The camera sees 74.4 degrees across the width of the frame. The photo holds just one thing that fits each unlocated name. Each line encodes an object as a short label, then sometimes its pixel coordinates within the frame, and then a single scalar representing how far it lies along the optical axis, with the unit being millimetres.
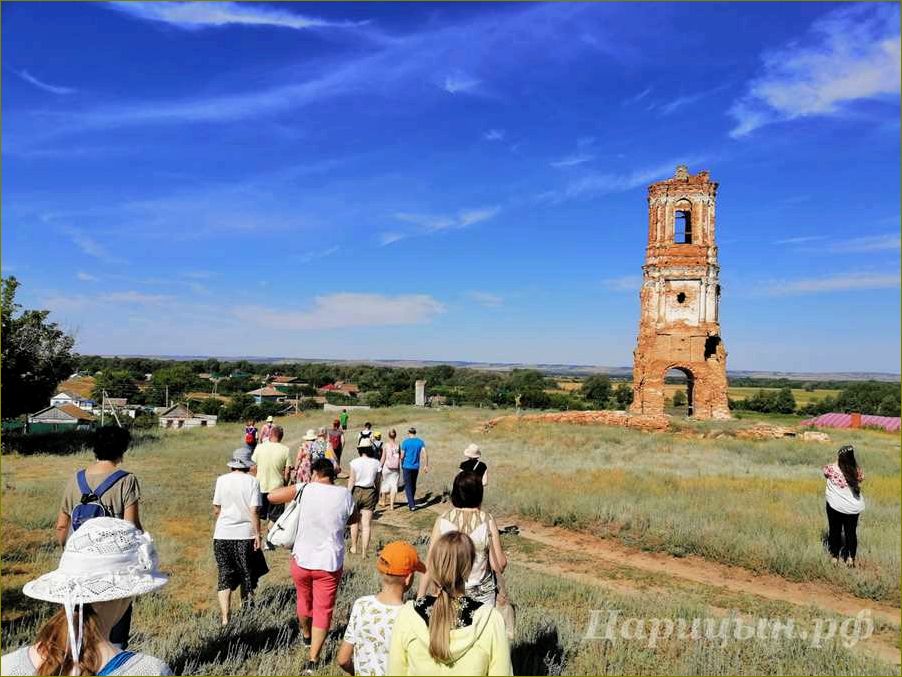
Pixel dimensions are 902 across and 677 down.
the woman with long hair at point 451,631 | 2613
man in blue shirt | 11344
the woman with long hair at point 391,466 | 11727
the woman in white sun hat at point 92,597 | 2035
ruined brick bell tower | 27188
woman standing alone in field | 7734
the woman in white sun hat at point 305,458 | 9164
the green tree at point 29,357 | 17969
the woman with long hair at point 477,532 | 3922
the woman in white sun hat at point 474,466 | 6230
